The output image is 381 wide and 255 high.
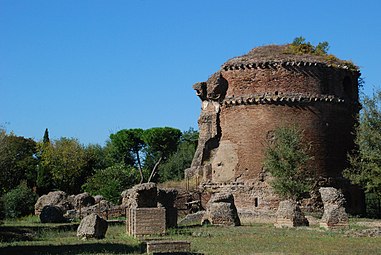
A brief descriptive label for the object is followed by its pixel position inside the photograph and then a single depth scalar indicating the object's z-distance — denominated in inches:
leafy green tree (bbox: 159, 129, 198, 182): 2052.2
